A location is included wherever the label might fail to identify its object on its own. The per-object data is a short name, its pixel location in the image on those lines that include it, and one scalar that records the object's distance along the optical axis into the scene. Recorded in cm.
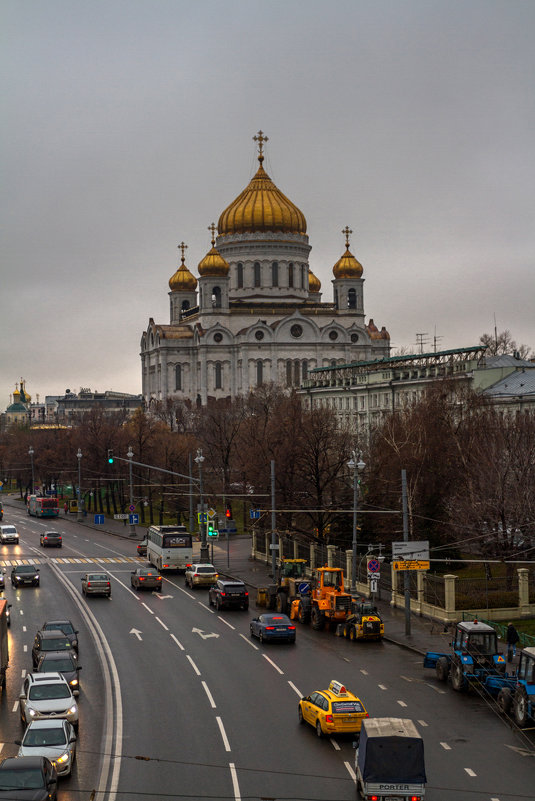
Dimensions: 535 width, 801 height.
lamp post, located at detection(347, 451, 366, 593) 4575
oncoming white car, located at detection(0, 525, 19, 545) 8019
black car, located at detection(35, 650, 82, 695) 3044
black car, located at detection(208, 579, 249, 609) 4678
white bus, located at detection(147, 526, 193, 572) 6106
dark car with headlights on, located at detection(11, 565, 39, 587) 5475
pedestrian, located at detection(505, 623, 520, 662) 3583
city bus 10275
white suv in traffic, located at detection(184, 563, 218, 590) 5416
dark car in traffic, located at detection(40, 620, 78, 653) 3656
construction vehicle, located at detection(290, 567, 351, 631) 4247
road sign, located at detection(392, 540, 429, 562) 4081
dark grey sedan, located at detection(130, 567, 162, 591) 5331
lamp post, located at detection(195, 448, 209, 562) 6550
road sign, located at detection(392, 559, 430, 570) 4016
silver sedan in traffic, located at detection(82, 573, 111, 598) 5069
